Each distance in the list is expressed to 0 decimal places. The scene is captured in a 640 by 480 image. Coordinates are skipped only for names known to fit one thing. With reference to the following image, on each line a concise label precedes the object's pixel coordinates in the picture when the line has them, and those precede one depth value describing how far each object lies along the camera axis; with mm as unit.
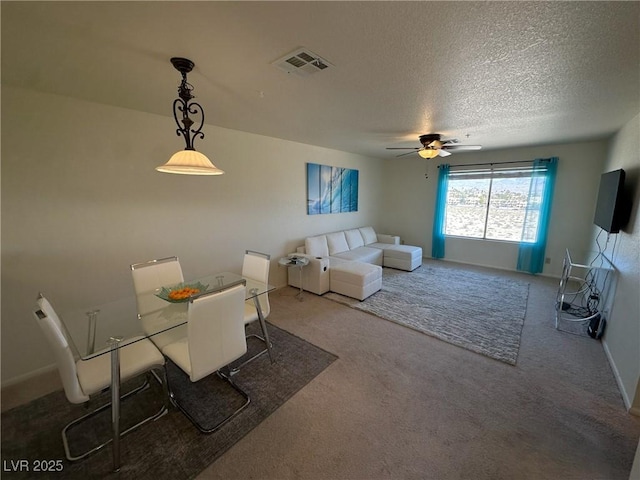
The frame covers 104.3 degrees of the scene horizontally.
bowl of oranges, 1974
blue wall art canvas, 4543
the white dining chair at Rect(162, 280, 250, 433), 1529
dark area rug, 1466
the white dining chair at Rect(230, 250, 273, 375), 2354
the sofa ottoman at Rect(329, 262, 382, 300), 3678
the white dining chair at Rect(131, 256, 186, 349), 1847
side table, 3740
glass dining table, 1463
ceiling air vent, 1532
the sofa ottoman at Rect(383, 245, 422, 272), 5062
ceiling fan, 3460
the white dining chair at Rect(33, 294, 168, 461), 1337
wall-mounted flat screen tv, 2439
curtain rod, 4684
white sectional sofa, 3793
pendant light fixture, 1603
